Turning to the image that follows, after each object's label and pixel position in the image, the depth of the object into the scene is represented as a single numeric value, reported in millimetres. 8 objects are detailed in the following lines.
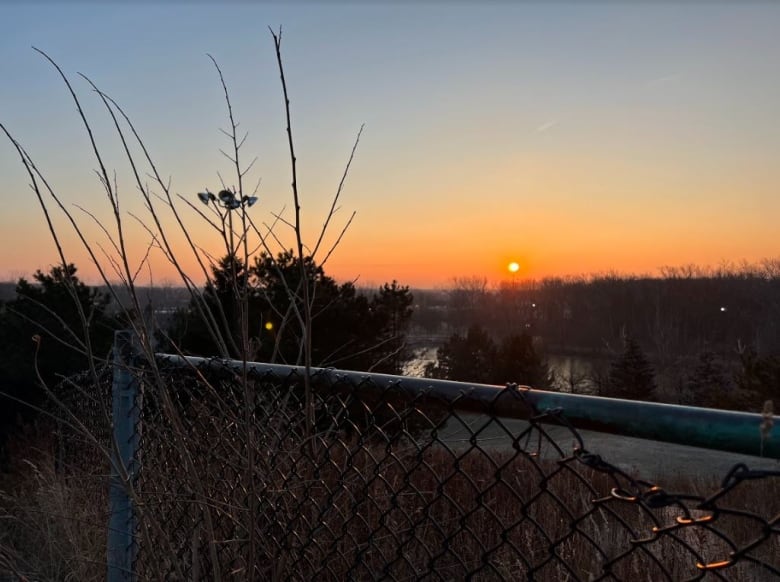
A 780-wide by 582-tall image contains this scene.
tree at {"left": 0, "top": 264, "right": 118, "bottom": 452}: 12602
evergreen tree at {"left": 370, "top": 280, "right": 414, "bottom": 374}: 12680
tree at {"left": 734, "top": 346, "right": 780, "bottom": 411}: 15297
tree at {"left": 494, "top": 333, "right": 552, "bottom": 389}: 20422
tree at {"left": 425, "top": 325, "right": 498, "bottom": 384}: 19584
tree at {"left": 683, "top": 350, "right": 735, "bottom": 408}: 21514
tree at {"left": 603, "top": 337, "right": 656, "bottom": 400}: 23656
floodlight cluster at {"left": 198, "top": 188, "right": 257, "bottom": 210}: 2039
